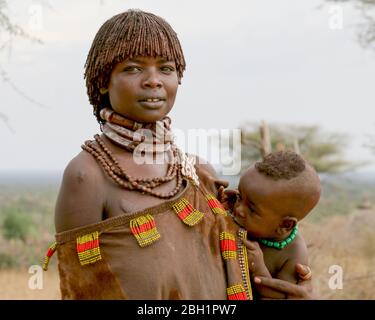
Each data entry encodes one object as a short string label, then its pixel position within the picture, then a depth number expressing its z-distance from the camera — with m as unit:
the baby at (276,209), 2.55
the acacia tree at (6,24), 6.08
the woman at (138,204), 2.43
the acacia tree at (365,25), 9.79
